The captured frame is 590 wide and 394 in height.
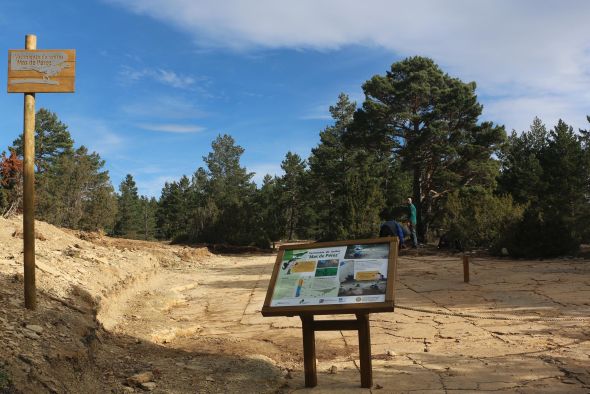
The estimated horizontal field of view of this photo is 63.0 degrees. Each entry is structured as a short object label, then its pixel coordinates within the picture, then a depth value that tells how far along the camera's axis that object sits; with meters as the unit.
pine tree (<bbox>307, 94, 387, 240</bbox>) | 19.52
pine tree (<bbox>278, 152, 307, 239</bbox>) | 48.62
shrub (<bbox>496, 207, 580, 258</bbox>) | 14.89
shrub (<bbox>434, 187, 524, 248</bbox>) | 16.59
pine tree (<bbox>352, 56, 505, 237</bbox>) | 26.89
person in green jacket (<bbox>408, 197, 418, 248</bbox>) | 14.98
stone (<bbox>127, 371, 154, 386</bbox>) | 4.06
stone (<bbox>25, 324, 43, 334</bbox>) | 4.23
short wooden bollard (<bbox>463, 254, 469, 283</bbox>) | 9.91
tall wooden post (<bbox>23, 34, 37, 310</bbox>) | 4.72
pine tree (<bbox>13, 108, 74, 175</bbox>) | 49.12
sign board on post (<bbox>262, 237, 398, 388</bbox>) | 3.78
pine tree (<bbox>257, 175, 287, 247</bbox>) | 26.42
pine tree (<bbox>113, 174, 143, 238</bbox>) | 56.70
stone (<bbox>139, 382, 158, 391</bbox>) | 3.98
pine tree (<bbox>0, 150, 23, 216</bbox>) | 21.73
